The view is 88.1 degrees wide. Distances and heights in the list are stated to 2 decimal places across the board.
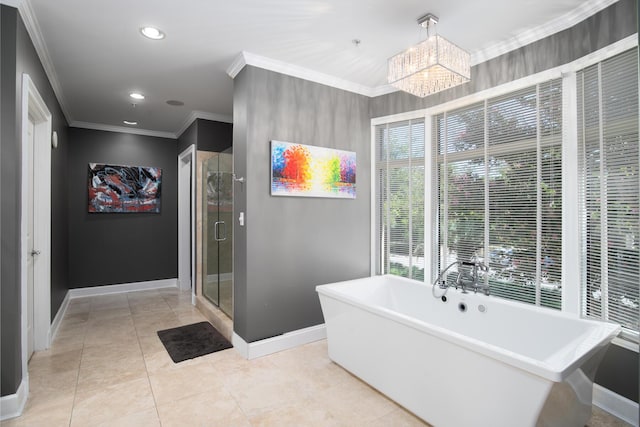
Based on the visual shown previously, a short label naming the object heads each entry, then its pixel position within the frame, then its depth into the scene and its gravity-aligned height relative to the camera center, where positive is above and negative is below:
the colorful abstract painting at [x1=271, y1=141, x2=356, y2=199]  3.06 +0.40
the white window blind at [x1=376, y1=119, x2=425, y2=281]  3.36 +0.15
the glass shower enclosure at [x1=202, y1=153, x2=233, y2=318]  3.72 -0.25
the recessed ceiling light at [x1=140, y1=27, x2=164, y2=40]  2.47 +1.36
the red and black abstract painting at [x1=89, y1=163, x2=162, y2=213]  4.99 +0.36
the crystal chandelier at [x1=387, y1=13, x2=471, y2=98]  2.07 +0.95
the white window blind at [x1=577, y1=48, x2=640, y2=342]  2.02 +0.15
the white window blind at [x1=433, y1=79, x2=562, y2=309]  2.43 +0.17
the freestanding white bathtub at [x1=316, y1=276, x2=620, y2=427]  1.53 -0.84
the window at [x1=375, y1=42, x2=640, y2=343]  2.06 +0.17
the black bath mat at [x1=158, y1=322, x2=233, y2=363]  3.02 -1.29
